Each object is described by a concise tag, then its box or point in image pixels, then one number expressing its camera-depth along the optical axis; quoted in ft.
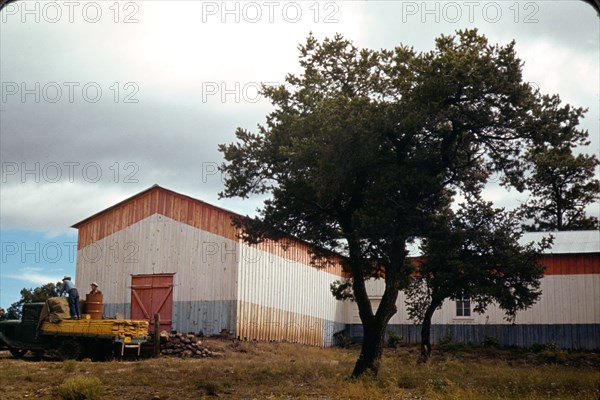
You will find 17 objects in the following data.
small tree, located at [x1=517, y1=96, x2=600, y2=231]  149.36
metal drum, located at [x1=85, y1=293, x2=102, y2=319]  100.37
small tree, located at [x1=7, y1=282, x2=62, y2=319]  154.85
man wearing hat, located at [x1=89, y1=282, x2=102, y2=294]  97.78
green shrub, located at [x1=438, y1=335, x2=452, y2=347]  142.28
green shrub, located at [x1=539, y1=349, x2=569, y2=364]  117.91
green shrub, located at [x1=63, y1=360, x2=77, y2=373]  83.57
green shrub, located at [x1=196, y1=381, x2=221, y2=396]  72.47
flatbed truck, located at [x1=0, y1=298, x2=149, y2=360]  94.17
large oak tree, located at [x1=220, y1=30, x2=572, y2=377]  75.77
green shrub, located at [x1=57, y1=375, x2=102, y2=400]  68.18
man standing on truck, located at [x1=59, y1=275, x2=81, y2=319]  95.91
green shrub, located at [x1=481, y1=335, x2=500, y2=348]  140.10
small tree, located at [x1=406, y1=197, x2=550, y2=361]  96.84
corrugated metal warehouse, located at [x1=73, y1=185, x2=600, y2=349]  120.57
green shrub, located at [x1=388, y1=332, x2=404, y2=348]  148.77
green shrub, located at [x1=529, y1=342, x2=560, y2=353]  131.03
